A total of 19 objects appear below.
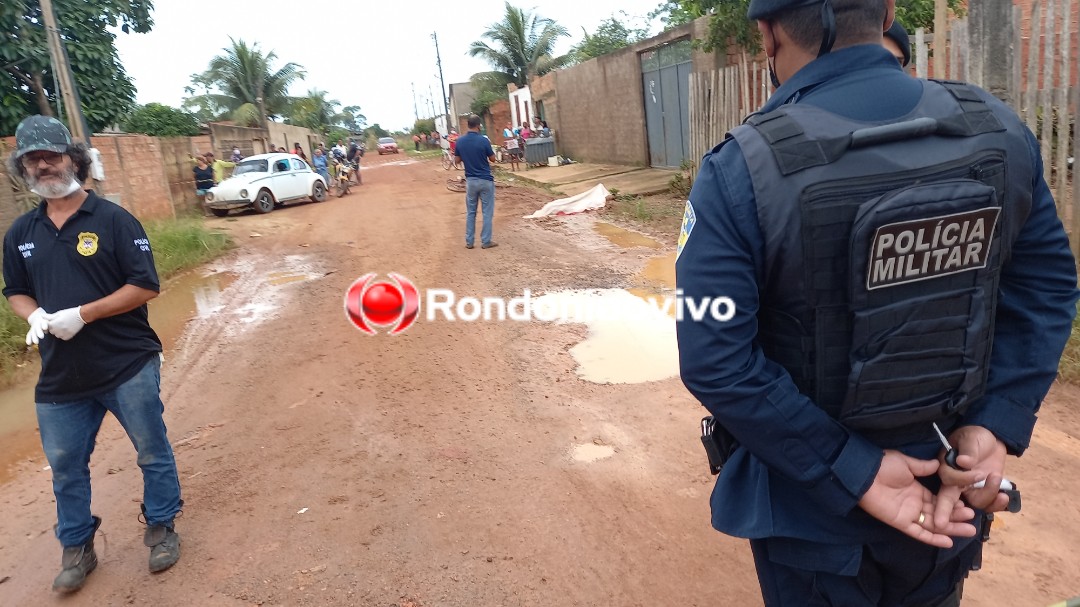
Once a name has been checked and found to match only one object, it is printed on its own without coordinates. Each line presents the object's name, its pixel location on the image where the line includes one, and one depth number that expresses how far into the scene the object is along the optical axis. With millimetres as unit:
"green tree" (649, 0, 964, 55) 9758
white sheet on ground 11961
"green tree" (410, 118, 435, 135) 72569
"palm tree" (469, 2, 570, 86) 35031
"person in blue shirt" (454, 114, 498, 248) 9695
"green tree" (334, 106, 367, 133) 76425
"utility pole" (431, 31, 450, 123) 48634
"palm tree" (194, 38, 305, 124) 36844
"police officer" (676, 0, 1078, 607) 1242
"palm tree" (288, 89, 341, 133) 48844
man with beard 2922
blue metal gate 13859
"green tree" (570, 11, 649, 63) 28297
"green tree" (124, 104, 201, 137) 20859
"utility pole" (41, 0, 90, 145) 9078
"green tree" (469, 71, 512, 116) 36812
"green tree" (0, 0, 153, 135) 10922
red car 55031
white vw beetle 15508
